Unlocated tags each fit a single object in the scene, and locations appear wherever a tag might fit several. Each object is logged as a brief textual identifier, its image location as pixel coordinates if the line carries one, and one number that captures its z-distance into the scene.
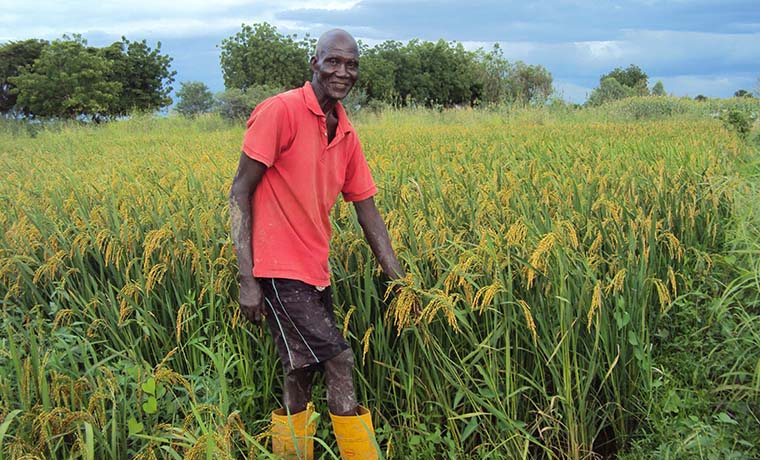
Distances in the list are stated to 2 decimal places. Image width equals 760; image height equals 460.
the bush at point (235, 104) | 18.98
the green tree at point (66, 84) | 26.33
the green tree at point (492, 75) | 37.53
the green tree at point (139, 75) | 30.45
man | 2.24
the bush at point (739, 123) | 8.96
